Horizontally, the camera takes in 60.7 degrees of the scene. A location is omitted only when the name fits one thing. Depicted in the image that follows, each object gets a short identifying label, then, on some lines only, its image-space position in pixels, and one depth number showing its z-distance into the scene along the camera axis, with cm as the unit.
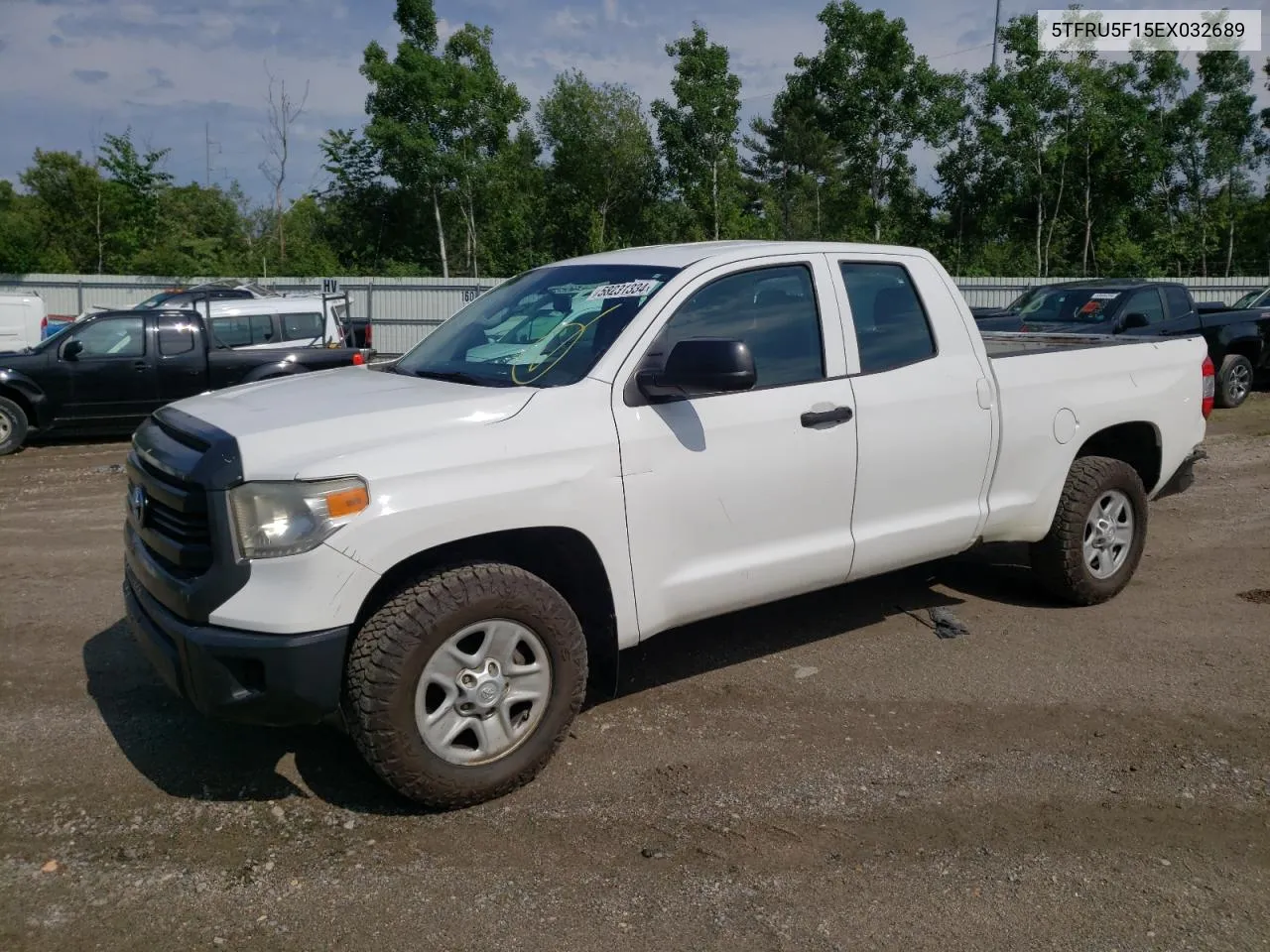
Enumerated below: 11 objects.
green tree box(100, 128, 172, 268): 4094
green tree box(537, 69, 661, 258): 3756
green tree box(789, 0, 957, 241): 3114
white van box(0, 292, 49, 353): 1666
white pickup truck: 335
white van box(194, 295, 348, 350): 1329
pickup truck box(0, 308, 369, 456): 1205
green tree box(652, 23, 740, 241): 3412
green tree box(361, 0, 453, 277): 3366
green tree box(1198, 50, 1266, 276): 3384
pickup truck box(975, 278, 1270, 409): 1392
